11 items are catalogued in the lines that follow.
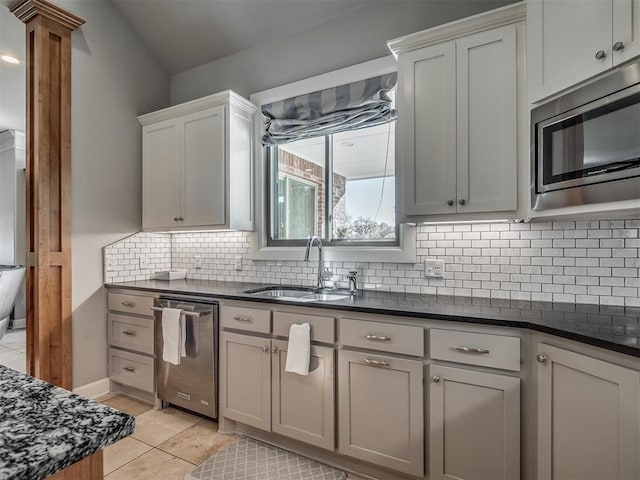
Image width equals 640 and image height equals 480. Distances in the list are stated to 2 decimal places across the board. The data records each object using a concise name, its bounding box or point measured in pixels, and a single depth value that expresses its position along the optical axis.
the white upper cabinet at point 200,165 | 2.88
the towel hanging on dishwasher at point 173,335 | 2.55
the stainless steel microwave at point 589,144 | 1.39
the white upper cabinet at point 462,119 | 1.92
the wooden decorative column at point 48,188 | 2.68
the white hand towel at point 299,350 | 2.04
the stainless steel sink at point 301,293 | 2.56
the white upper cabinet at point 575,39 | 1.40
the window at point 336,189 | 2.70
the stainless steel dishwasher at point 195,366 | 2.45
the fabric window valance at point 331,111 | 2.56
